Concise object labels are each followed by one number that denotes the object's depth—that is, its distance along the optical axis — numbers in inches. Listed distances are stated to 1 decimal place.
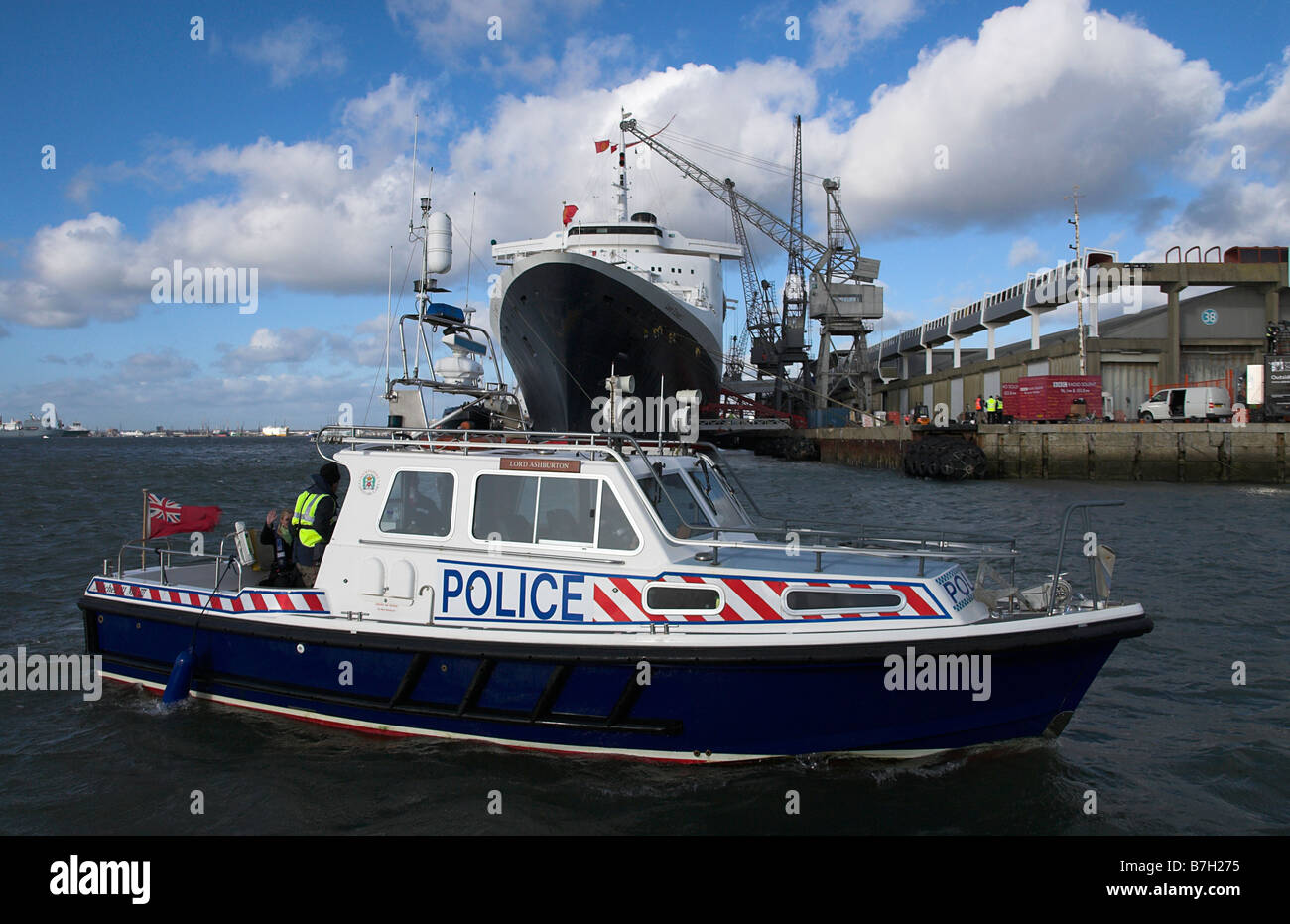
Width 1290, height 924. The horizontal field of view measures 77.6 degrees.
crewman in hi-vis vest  265.9
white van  1179.3
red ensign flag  286.2
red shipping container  1267.2
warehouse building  1398.9
